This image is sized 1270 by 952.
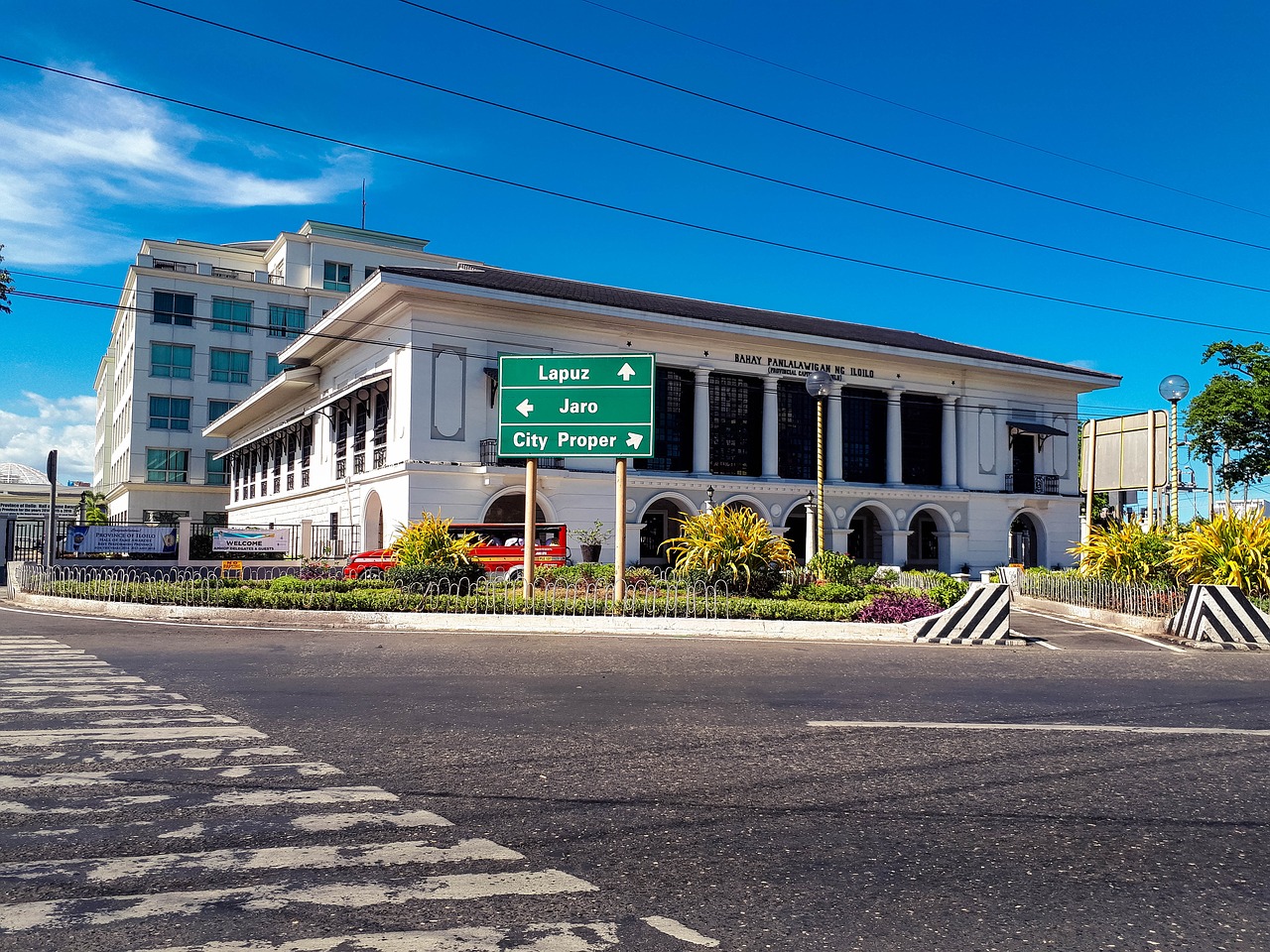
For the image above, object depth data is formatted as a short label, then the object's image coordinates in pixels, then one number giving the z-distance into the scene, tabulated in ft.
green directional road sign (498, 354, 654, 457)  64.03
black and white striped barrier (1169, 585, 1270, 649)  53.06
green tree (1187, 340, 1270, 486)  127.95
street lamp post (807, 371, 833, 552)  76.89
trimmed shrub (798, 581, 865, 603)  63.31
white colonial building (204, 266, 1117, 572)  104.42
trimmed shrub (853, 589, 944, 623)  55.93
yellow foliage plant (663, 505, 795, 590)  64.23
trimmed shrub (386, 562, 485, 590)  65.41
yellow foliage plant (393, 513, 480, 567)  68.90
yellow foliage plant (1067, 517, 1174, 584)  72.08
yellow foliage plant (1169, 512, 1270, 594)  61.72
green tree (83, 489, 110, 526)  201.56
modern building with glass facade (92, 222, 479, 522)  200.85
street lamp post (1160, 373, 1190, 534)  77.56
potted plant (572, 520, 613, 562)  109.40
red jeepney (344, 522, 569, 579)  87.92
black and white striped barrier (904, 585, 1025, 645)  52.80
